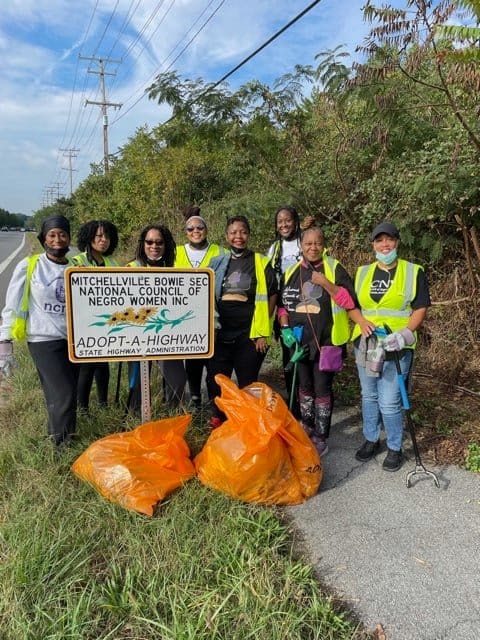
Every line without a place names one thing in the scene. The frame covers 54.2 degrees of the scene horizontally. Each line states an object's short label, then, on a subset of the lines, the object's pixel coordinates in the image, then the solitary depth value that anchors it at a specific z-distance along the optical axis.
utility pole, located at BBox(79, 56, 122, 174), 33.62
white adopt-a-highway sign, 2.90
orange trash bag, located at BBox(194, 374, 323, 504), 2.64
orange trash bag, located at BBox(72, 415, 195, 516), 2.65
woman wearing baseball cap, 3.06
